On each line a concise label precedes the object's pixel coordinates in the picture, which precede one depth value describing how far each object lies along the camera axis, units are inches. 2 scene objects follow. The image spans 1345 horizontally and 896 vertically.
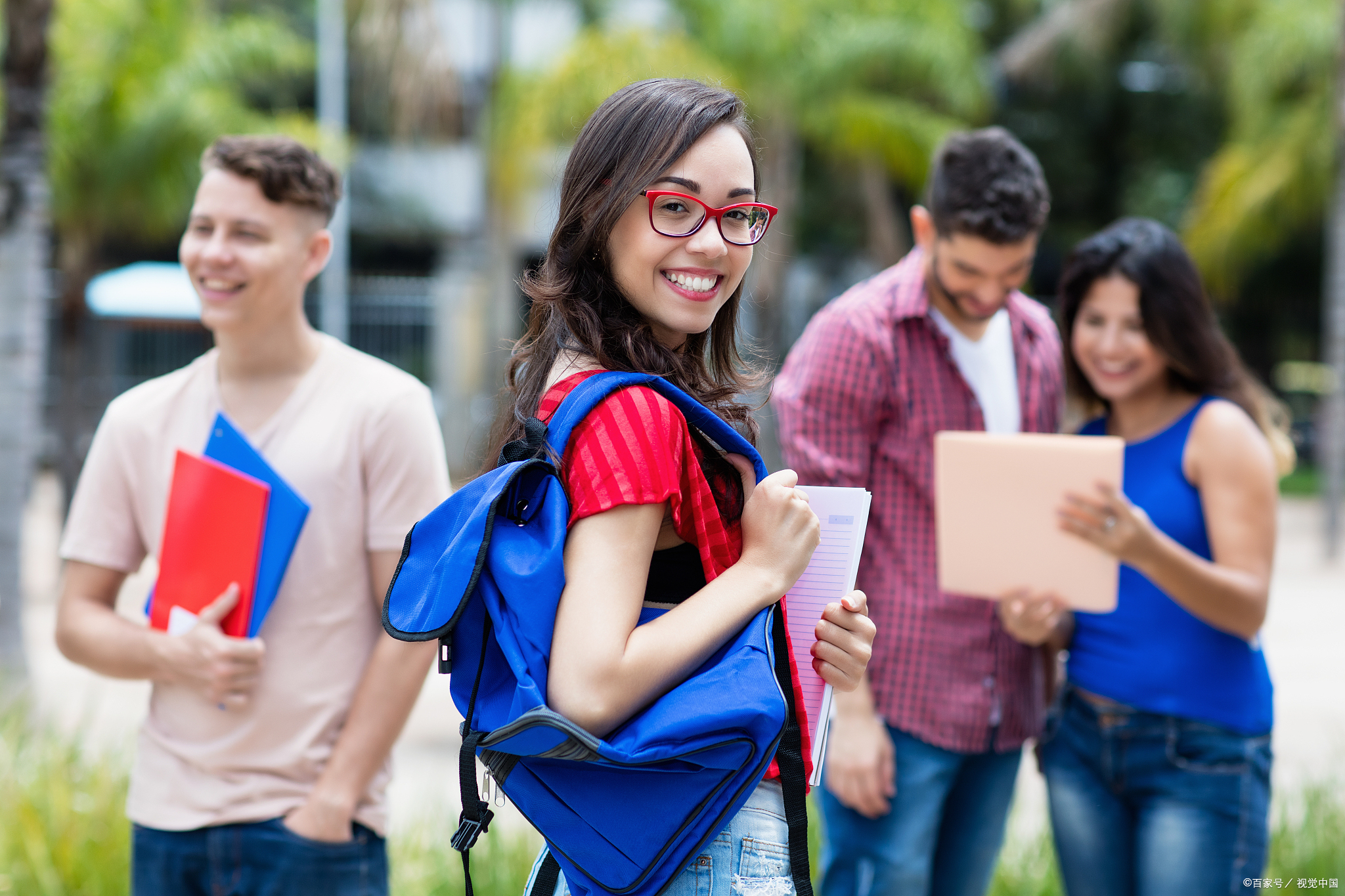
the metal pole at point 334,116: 606.2
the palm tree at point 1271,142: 554.3
